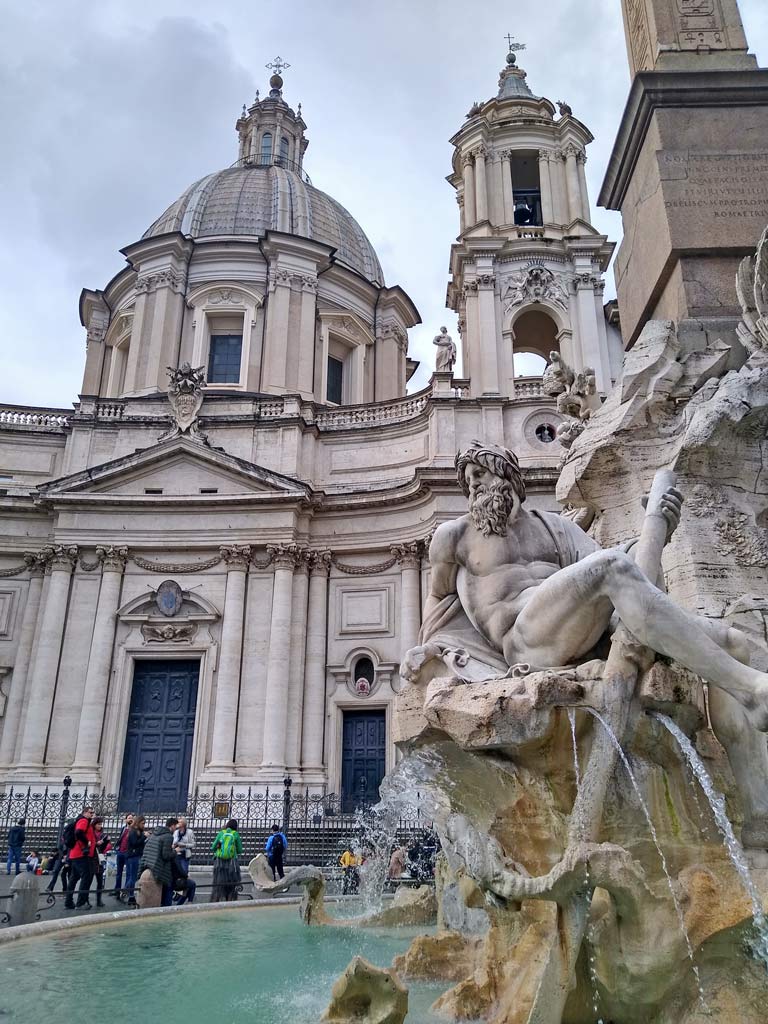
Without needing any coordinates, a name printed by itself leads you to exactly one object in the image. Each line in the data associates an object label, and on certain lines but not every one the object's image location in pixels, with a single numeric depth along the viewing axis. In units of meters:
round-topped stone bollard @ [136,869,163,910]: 8.65
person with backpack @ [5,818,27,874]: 13.93
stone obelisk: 5.55
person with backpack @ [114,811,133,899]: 10.62
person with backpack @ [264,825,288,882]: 11.59
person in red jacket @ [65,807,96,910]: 9.41
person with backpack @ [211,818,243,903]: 10.06
